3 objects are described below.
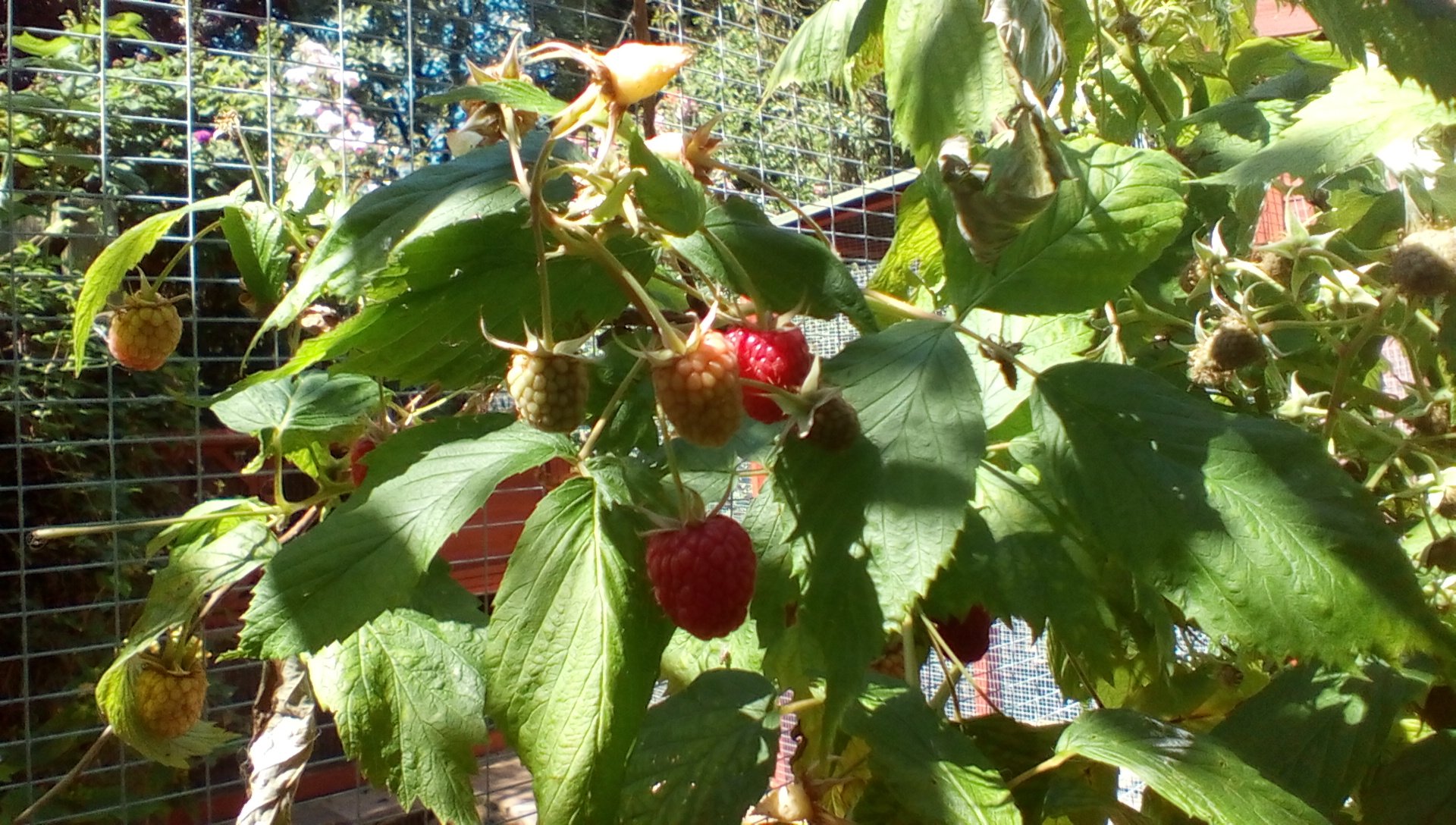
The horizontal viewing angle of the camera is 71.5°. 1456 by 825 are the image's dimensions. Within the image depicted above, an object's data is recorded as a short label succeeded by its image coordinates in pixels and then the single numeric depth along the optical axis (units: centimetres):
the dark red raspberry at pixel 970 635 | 50
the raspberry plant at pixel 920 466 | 34
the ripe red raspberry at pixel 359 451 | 63
